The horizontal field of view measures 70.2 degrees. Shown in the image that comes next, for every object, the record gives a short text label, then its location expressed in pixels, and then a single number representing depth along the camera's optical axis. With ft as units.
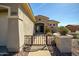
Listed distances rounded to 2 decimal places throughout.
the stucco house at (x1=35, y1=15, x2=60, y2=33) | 28.60
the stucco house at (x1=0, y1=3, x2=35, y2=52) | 8.63
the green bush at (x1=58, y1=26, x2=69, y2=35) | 9.70
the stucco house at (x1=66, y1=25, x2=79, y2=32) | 17.93
